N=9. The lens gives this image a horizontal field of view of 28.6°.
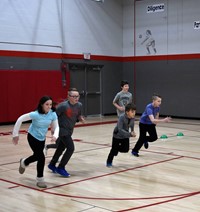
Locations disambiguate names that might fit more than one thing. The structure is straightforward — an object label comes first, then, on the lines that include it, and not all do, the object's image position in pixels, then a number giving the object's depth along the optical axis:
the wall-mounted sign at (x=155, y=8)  17.52
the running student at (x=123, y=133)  6.98
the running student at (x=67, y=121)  6.54
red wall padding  14.73
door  17.33
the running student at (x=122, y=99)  9.97
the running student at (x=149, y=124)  7.88
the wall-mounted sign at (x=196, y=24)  16.42
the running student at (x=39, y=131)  5.77
